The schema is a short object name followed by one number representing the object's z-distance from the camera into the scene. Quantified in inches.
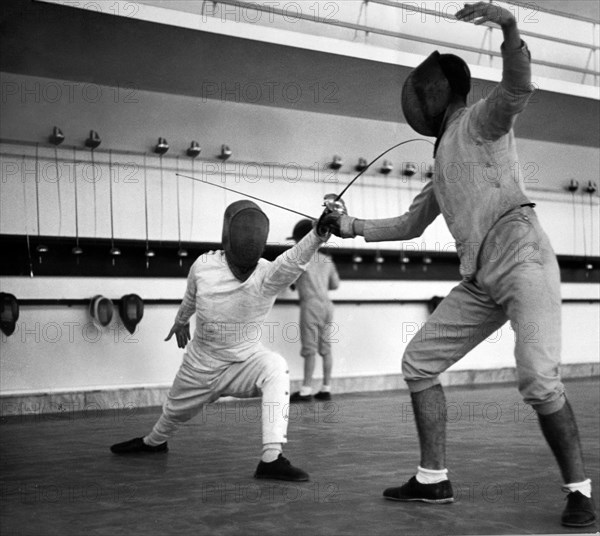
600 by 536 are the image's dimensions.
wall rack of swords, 265.9
